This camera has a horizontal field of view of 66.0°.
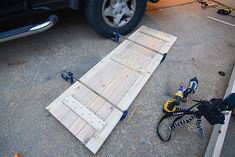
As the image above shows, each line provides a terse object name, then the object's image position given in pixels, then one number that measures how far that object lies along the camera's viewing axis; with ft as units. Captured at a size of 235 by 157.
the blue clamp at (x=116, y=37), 8.34
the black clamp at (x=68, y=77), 6.27
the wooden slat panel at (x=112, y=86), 5.15
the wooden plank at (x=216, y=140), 4.79
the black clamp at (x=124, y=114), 5.41
